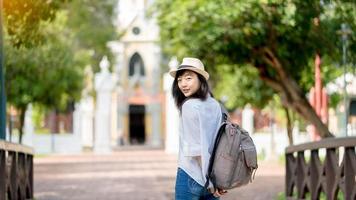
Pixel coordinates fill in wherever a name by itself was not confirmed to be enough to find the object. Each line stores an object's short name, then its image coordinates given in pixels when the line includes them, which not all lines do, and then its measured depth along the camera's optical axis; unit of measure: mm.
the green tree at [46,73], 32125
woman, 6863
